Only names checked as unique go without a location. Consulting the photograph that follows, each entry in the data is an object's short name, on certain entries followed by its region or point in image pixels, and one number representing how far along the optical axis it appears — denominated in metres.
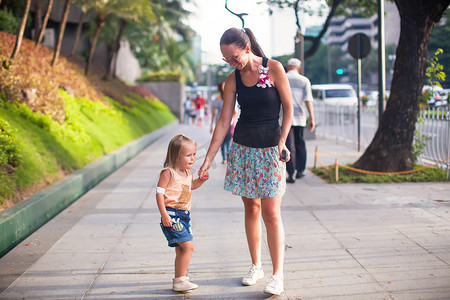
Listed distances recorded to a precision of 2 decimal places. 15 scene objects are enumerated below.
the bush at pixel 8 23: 14.30
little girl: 3.73
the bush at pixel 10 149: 6.30
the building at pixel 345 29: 125.12
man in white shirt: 8.29
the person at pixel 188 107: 30.09
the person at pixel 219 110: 10.74
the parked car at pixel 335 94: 26.70
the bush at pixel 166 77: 33.53
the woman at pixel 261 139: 3.77
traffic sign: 12.23
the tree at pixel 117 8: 16.77
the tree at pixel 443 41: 9.60
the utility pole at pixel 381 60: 9.93
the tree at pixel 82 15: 16.05
